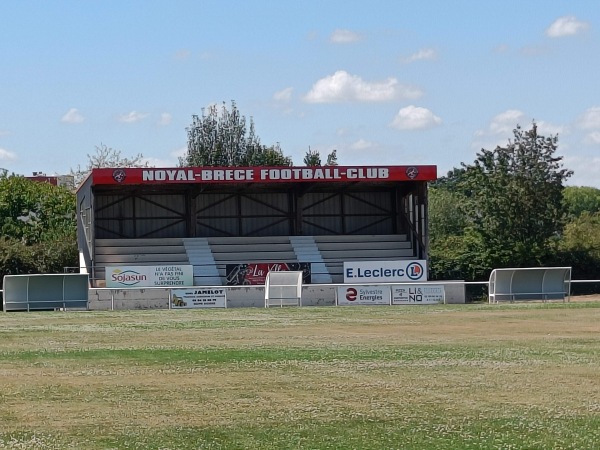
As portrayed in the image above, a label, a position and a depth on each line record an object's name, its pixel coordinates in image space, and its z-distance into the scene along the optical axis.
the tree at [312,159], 116.12
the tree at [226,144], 105.81
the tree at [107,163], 116.88
